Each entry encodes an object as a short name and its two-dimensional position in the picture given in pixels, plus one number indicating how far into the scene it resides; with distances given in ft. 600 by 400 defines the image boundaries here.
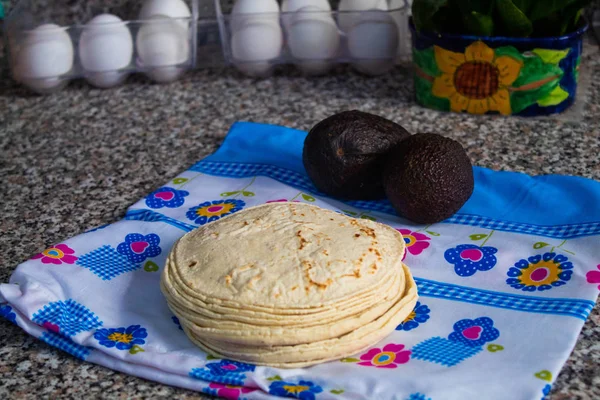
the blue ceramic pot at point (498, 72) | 4.13
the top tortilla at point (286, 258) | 2.60
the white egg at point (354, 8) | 4.81
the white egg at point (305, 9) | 4.84
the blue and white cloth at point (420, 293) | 2.52
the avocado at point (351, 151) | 3.56
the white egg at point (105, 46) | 4.82
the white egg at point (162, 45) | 4.90
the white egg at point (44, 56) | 4.79
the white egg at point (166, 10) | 4.91
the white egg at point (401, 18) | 4.83
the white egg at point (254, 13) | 4.85
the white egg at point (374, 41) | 4.80
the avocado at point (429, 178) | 3.30
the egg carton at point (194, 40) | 4.83
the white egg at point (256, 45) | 4.86
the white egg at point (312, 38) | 4.84
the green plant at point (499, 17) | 4.00
